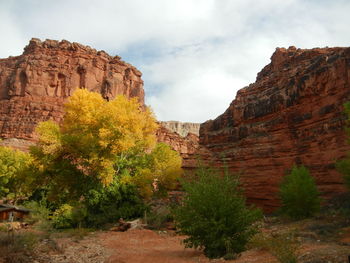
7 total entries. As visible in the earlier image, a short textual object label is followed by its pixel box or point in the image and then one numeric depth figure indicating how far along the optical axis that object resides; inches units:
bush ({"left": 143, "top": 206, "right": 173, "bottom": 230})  794.2
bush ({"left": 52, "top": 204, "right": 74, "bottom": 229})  791.7
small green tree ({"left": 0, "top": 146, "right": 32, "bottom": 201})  1417.3
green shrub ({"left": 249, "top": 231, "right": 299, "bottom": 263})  285.4
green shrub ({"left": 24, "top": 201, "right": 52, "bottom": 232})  754.8
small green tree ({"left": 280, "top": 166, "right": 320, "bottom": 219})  753.0
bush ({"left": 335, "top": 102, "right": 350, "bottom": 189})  737.8
